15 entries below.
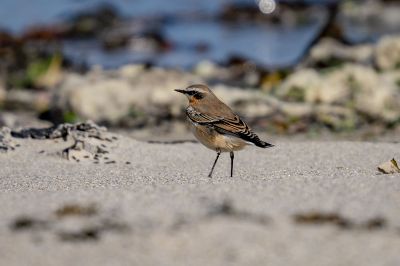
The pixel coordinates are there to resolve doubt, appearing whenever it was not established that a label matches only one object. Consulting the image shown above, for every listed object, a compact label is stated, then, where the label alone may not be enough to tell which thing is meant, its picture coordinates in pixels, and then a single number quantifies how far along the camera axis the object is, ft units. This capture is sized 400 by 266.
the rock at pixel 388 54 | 46.11
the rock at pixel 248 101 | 39.27
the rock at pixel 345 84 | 40.09
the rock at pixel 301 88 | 40.70
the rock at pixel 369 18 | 68.54
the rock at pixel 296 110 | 38.63
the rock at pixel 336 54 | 48.34
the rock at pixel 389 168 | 23.02
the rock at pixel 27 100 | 44.65
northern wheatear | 24.99
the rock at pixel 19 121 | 36.99
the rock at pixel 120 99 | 40.04
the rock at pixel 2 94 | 45.46
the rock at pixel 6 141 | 28.12
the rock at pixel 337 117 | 37.50
